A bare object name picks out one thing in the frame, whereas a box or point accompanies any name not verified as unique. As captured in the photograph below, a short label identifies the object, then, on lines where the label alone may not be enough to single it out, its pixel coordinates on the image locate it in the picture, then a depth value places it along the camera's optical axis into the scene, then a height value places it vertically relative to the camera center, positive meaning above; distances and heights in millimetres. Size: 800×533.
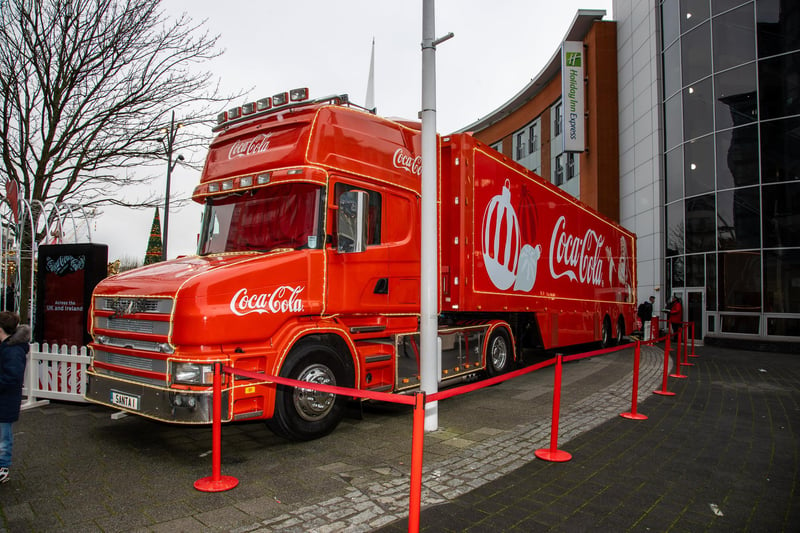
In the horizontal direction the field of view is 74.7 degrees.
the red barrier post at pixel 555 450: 5035 -1644
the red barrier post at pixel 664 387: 8461 -1685
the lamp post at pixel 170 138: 12195 +3436
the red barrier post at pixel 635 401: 6759 -1529
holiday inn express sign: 27609 +9894
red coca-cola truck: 4859 +71
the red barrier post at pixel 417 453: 3127 -1024
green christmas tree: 19672 +1460
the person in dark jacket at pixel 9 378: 4344 -795
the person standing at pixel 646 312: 20856 -1124
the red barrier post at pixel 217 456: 4273 -1425
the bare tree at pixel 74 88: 10312 +4140
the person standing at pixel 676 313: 17516 -964
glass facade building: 17750 +4441
